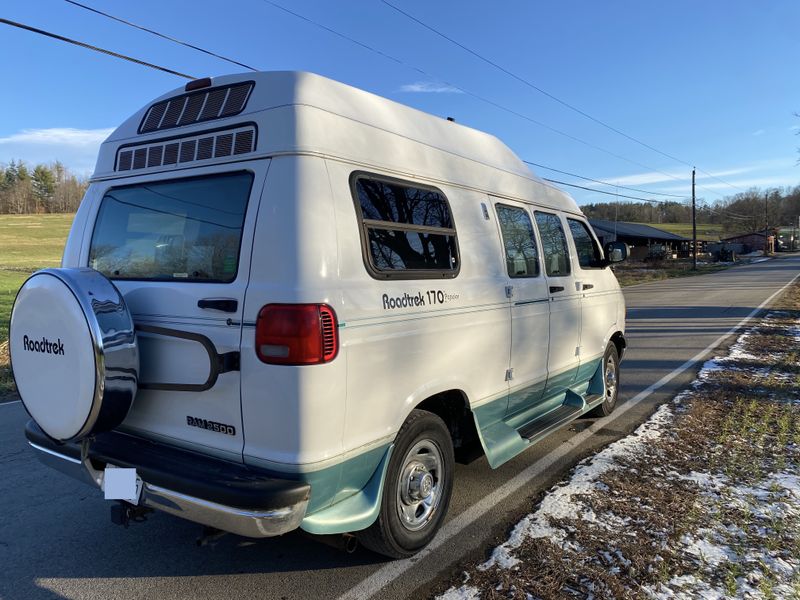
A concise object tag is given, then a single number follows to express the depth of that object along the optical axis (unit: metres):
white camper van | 2.52
